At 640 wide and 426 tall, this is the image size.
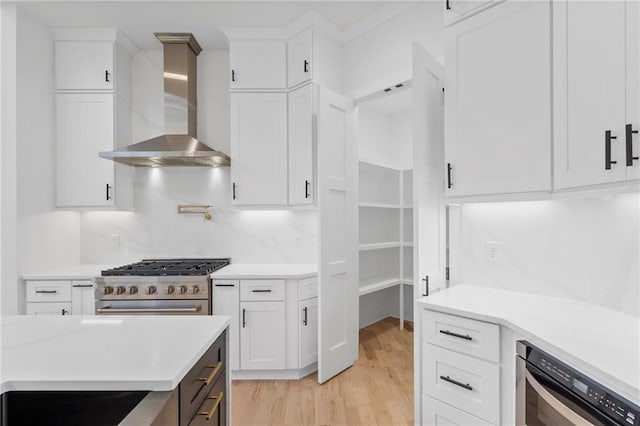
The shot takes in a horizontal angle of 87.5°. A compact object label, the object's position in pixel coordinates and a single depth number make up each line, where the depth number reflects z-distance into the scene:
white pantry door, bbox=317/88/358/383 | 2.65
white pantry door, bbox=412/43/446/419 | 1.88
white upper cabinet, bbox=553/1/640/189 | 1.19
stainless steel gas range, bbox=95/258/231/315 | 2.74
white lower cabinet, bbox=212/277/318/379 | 2.78
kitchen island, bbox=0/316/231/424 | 0.86
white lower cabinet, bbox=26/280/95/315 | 2.77
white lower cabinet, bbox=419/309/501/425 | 1.51
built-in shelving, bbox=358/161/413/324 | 3.94
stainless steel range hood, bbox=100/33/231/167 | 3.10
